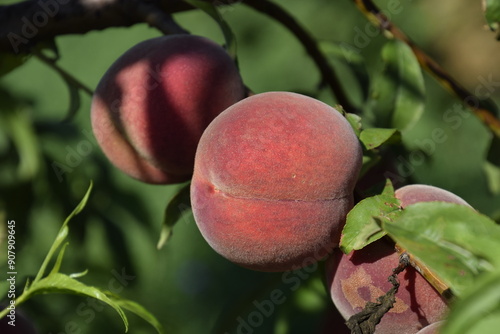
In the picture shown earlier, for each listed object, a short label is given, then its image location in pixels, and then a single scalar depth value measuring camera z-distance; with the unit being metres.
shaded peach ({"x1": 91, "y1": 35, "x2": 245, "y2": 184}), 0.77
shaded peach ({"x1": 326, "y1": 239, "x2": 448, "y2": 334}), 0.72
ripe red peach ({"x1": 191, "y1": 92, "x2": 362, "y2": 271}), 0.72
